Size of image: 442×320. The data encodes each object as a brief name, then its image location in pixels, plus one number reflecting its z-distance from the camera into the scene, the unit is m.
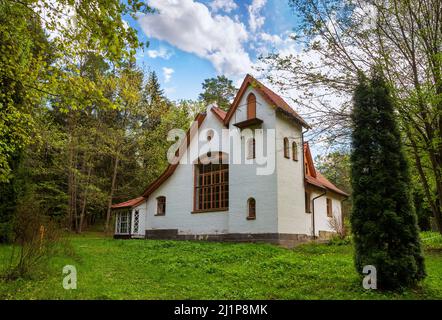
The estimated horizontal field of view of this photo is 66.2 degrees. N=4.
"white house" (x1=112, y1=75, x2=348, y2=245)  15.44
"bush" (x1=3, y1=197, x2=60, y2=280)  7.08
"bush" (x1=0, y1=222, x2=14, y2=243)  13.24
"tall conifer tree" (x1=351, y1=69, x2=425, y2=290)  6.42
